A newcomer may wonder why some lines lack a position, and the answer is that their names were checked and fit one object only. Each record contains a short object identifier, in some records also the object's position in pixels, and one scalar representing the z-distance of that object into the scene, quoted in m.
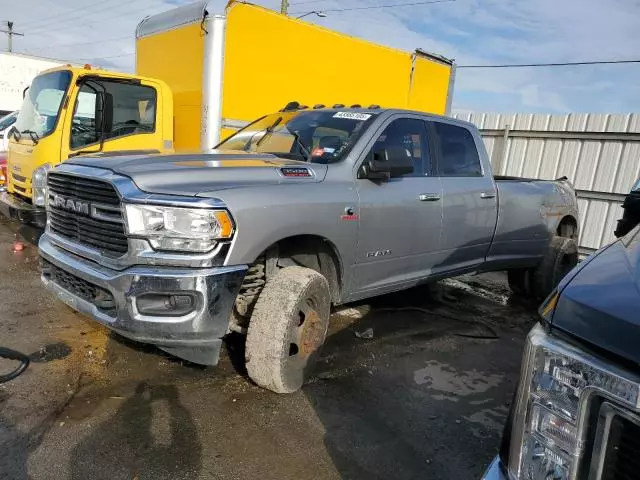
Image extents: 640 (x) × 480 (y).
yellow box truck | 6.14
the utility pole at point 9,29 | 46.88
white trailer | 18.22
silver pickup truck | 2.86
